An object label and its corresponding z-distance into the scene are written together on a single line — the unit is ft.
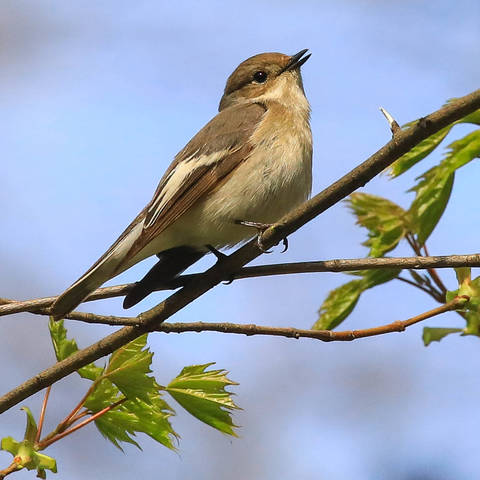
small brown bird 22.79
